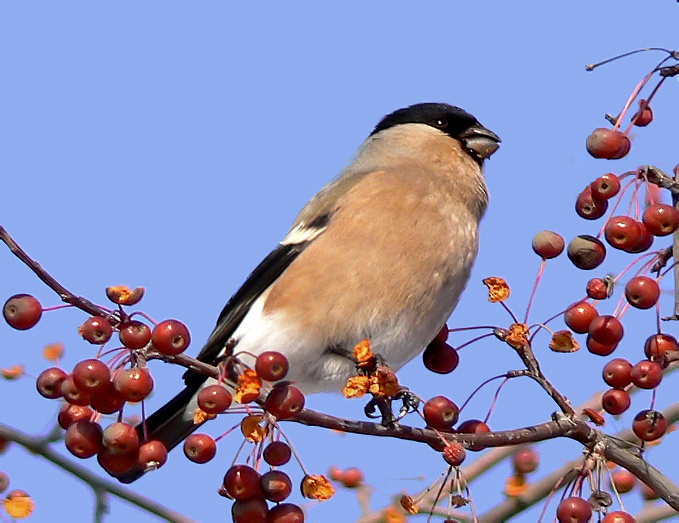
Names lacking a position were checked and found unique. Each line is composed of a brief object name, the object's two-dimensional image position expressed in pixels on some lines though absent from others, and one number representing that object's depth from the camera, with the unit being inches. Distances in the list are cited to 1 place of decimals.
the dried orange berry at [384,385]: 183.2
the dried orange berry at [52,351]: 222.5
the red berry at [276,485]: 173.0
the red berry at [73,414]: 177.6
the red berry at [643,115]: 188.7
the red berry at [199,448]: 172.2
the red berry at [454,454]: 178.5
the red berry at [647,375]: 176.4
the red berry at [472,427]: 193.5
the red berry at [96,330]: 154.9
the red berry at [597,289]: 183.0
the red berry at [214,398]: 162.6
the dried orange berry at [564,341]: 187.6
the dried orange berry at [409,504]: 189.9
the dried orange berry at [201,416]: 169.8
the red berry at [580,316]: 184.1
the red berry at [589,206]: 185.8
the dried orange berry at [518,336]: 182.2
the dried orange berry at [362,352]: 183.0
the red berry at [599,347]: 182.5
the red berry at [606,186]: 181.9
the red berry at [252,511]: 174.2
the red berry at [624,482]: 226.7
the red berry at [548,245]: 192.9
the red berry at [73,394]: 160.6
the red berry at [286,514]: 174.9
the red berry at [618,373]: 179.3
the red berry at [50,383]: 169.8
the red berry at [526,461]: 240.7
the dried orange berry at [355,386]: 184.7
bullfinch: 246.8
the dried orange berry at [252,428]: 172.4
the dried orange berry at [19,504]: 200.2
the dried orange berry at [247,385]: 159.9
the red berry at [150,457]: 170.2
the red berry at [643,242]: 180.5
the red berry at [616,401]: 181.6
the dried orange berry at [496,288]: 189.9
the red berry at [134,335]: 155.6
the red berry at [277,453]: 178.4
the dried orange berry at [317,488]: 177.8
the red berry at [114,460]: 170.1
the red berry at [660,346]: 178.9
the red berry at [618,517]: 171.8
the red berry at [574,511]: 167.1
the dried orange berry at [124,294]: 154.5
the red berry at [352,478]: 269.9
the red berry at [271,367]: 161.9
